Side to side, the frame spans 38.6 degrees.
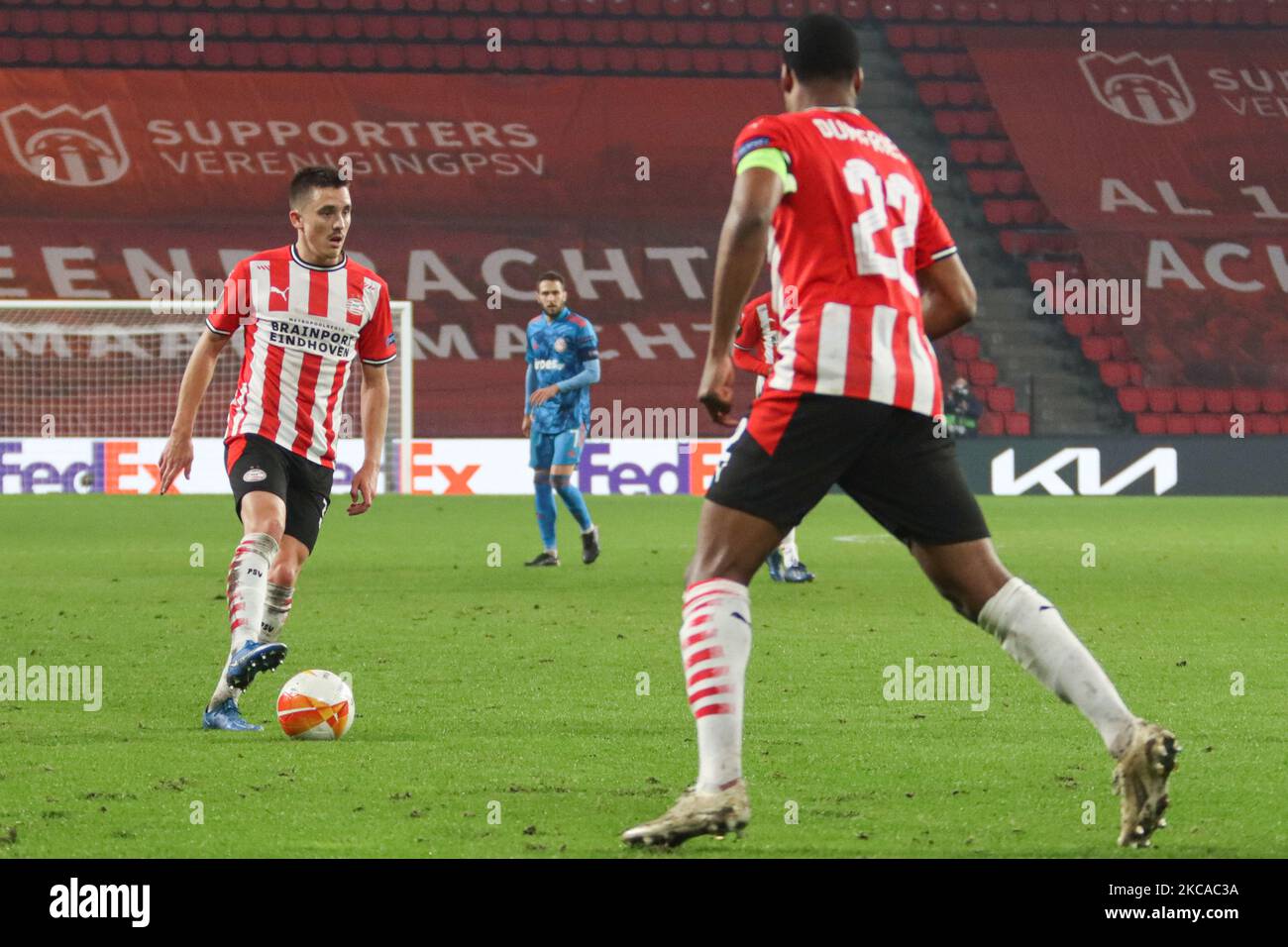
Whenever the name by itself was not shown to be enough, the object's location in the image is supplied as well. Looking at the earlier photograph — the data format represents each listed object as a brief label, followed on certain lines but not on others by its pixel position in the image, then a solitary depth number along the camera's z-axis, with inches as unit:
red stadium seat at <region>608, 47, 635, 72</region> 1039.0
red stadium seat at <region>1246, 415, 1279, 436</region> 970.8
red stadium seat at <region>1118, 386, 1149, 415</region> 987.9
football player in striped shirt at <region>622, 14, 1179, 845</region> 160.6
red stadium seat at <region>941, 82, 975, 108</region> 1073.5
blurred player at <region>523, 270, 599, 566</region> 512.1
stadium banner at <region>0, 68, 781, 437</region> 960.9
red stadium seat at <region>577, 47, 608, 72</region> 1038.4
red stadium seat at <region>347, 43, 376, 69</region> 1028.5
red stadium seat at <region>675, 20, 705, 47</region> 1062.4
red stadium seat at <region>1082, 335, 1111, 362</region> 1015.6
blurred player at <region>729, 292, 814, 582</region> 405.7
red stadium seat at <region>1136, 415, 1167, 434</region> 981.8
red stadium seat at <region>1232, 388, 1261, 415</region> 983.6
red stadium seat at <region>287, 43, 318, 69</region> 1021.7
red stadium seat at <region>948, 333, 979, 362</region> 1006.0
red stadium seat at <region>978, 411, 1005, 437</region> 953.1
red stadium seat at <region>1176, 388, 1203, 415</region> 982.4
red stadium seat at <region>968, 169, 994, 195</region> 1054.4
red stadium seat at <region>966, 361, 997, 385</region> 997.2
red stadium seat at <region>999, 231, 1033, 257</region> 1039.0
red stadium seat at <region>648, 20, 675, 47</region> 1058.7
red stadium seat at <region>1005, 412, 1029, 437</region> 954.1
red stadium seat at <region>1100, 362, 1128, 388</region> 999.6
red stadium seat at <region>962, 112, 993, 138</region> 1067.3
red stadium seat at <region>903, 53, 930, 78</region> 1080.2
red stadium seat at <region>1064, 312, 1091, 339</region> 1029.2
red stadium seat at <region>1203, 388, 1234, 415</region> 982.4
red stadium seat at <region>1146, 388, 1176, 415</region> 986.1
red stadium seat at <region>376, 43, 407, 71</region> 1027.3
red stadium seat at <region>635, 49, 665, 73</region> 1041.5
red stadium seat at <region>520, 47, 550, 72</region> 1031.0
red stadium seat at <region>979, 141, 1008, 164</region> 1061.1
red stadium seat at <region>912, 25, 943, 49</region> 1083.9
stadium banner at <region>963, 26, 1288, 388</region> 998.4
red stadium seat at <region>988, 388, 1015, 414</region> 975.6
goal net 920.9
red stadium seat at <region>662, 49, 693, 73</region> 1045.8
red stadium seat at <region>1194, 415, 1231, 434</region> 973.8
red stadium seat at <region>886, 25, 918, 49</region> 1085.1
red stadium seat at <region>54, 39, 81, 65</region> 1018.7
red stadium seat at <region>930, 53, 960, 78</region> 1078.4
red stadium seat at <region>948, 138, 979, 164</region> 1061.1
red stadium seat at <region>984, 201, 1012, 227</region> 1046.4
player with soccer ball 249.8
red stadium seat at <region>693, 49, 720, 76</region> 1042.0
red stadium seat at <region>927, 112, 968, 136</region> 1063.6
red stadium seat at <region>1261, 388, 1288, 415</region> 980.1
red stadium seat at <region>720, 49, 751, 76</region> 1047.2
